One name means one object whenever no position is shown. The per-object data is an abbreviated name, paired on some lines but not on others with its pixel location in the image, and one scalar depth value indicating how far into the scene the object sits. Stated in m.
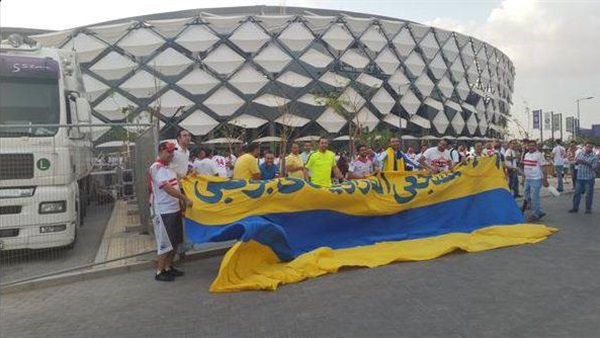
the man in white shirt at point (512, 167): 15.26
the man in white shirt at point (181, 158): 8.38
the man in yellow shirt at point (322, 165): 10.80
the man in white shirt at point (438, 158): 11.79
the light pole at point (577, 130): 70.24
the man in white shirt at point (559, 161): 18.62
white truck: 8.61
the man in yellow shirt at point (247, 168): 10.01
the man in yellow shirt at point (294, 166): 11.70
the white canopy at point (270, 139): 53.19
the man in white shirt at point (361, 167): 12.22
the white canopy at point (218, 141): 52.25
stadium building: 52.53
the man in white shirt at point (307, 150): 15.35
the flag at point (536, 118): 52.75
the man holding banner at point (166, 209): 7.43
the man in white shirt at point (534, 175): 11.91
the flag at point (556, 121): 54.72
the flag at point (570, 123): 67.94
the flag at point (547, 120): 56.02
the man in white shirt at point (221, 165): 14.87
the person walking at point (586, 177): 13.08
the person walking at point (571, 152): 20.67
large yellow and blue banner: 7.25
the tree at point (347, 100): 45.25
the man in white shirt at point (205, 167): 12.13
